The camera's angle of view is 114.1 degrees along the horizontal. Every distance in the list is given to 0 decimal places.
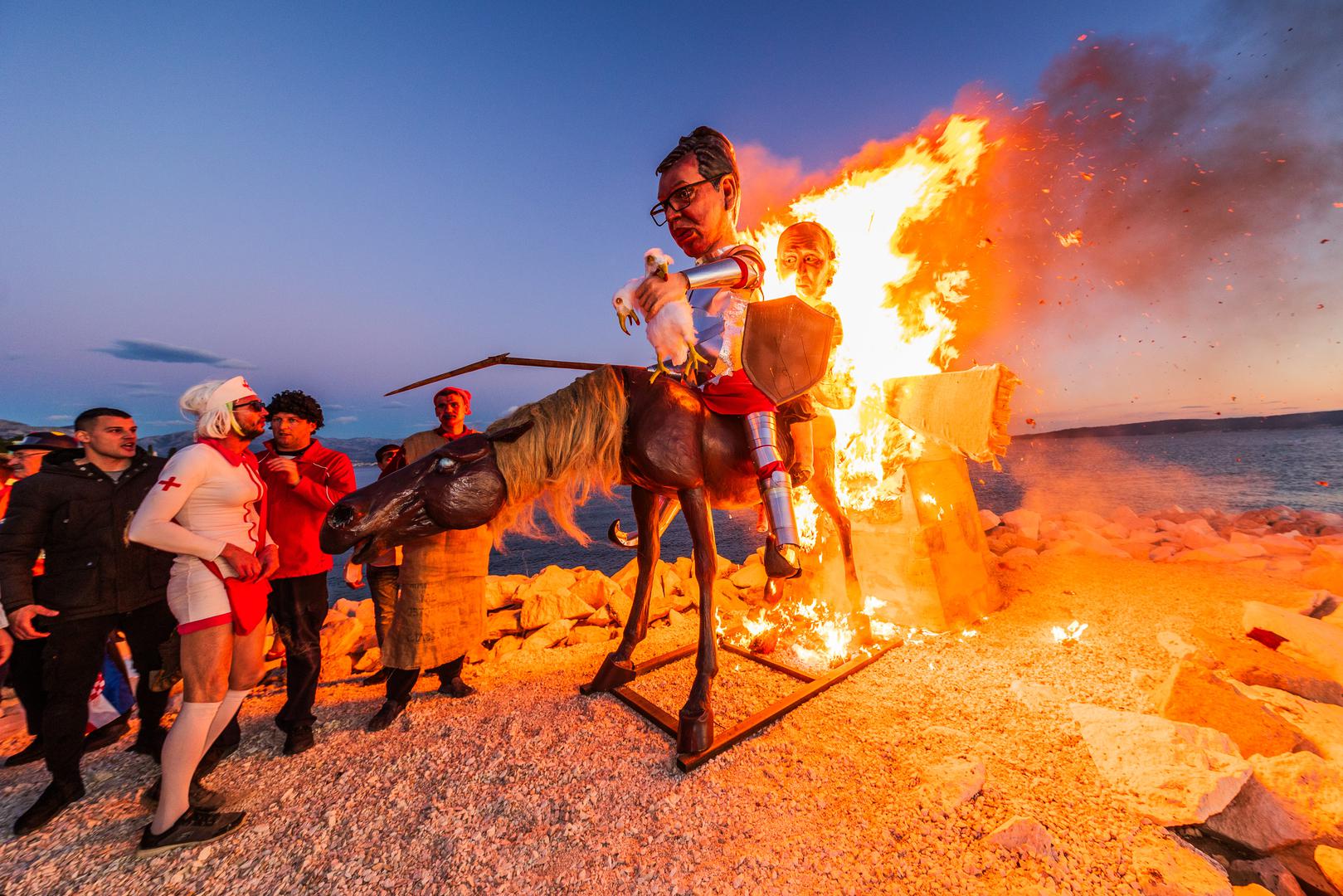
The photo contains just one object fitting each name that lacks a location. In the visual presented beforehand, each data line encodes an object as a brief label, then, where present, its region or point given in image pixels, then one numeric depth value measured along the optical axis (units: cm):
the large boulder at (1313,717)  238
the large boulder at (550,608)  530
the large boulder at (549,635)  496
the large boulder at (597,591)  583
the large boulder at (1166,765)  211
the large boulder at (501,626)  530
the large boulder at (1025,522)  744
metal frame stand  288
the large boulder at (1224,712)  248
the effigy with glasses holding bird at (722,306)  303
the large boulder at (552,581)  604
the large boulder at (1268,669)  284
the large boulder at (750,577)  642
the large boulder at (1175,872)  180
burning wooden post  470
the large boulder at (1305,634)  302
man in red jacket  334
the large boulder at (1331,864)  187
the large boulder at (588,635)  511
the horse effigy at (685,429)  265
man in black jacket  278
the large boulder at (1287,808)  201
